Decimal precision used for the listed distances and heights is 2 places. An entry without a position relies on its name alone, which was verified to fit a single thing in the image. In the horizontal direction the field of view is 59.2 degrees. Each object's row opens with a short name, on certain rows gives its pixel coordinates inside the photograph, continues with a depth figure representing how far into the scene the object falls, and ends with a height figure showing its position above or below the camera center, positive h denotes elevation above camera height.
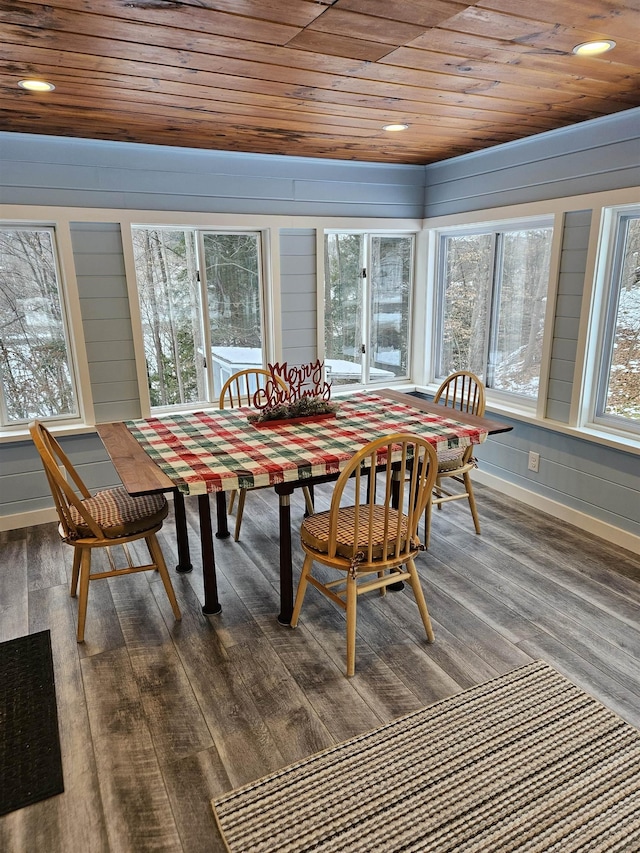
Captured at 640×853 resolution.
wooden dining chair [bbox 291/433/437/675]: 2.07 -1.01
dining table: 2.18 -0.74
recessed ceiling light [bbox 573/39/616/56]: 1.96 +0.77
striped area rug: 1.57 -1.51
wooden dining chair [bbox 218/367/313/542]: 3.21 -0.75
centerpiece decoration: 2.87 -0.66
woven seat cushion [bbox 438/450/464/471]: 3.16 -1.01
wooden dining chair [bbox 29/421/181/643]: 2.26 -1.01
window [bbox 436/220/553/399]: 3.73 -0.21
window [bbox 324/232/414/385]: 4.41 -0.25
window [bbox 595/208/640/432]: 3.09 -0.34
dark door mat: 1.74 -1.52
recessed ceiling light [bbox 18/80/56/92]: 2.26 +0.76
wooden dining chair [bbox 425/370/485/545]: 3.15 -1.03
